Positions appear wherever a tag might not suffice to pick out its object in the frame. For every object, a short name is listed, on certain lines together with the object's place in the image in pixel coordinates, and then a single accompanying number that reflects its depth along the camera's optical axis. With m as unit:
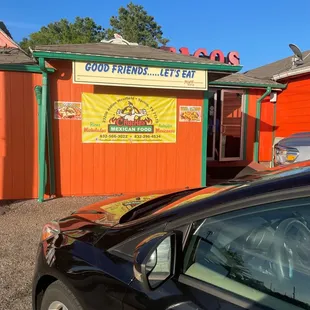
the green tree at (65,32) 49.25
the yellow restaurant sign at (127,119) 7.24
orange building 6.75
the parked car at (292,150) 5.61
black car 1.52
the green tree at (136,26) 50.19
